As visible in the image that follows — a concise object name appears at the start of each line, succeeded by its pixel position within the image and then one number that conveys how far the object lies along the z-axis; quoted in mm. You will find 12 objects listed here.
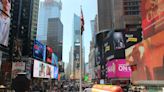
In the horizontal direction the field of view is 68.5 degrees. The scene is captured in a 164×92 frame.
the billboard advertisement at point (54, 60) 40596
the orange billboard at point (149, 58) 8752
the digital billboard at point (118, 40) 30668
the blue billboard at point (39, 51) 28512
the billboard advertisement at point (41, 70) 26948
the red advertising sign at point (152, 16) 8839
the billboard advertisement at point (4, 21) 18561
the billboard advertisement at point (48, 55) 34982
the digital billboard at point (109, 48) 32460
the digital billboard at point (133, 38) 29806
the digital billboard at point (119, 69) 27434
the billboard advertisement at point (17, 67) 22353
